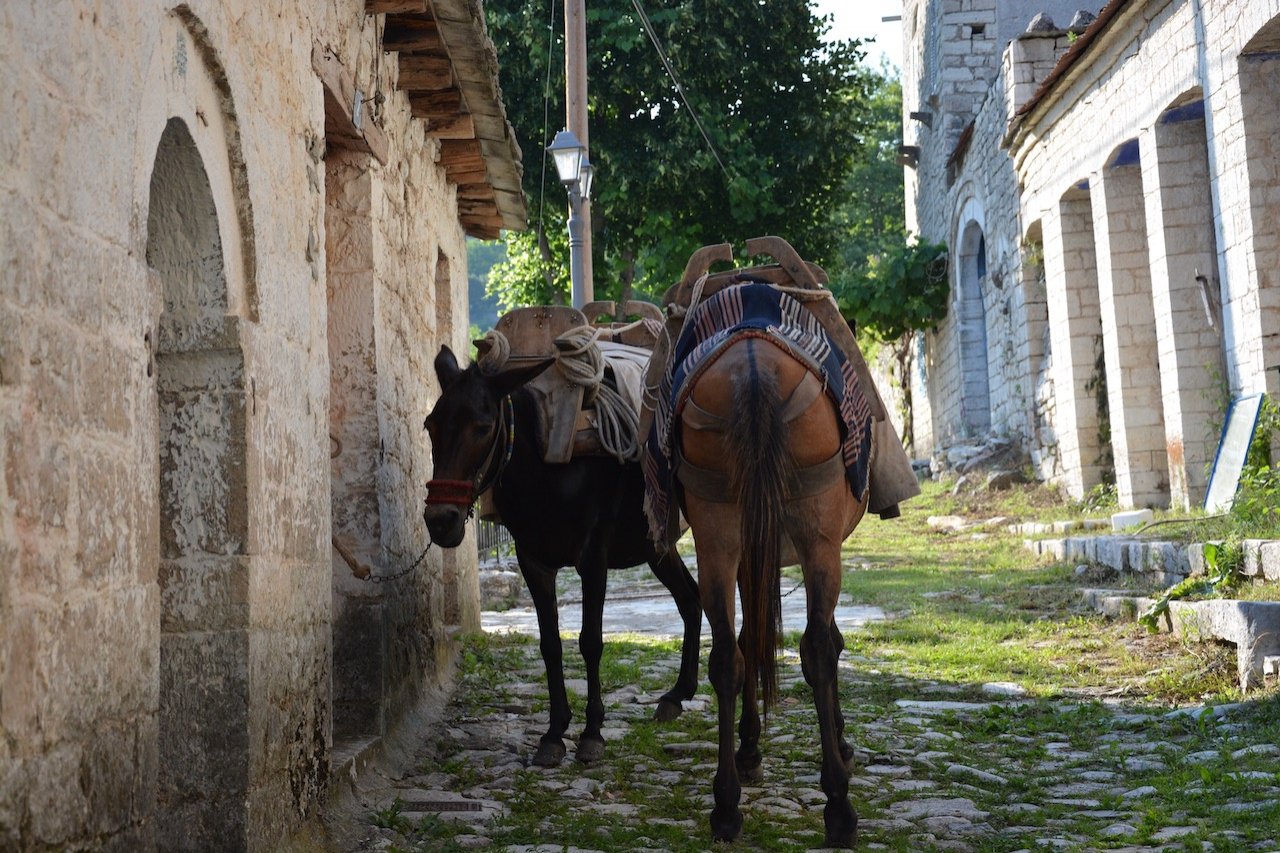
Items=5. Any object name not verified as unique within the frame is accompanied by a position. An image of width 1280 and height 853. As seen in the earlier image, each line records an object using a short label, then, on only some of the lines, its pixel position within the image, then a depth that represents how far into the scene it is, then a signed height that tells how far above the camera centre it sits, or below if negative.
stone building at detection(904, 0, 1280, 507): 9.37 +2.72
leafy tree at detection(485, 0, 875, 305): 21.72 +6.98
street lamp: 12.49 +3.55
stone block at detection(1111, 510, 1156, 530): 10.89 +0.16
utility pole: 13.32 +4.72
